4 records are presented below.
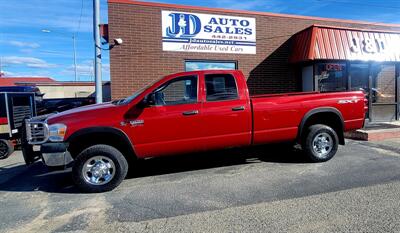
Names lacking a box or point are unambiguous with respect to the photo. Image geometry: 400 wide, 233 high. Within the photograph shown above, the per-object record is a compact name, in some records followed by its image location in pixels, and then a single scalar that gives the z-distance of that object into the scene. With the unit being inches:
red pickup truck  204.5
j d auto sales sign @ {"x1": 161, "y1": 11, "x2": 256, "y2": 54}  425.1
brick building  412.5
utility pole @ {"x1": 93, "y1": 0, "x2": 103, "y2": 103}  388.5
